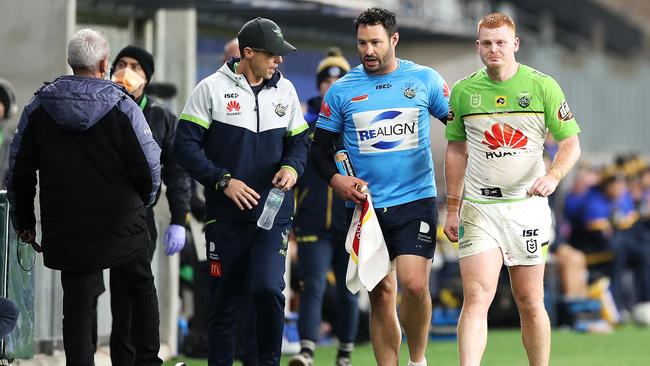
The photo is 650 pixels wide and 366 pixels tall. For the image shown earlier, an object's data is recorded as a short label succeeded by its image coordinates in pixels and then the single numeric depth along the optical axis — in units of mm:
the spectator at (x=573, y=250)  37625
